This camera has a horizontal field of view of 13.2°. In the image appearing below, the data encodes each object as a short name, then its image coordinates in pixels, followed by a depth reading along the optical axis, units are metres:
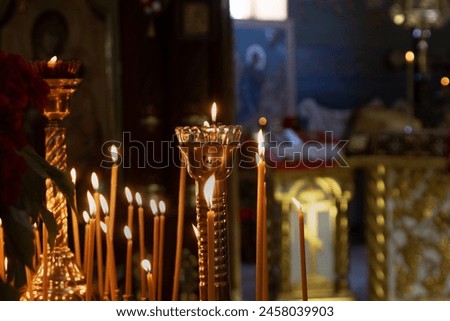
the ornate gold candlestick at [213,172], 2.34
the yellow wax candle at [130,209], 2.64
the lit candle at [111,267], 2.53
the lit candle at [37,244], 2.70
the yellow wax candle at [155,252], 2.58
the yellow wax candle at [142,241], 2.61
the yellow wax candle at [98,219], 2.65
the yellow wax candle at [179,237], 2.54
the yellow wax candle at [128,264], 2.56
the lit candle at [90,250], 2.53
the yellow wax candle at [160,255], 2.64
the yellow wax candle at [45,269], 2.55
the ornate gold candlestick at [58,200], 2.60
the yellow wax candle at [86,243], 2.64
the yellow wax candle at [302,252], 2.29
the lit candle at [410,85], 13.38
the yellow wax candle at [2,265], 2.44
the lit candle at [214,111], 2.53
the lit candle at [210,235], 2.23
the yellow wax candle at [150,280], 2.42
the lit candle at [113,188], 2.64
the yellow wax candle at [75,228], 2.47
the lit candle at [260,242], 2.30
